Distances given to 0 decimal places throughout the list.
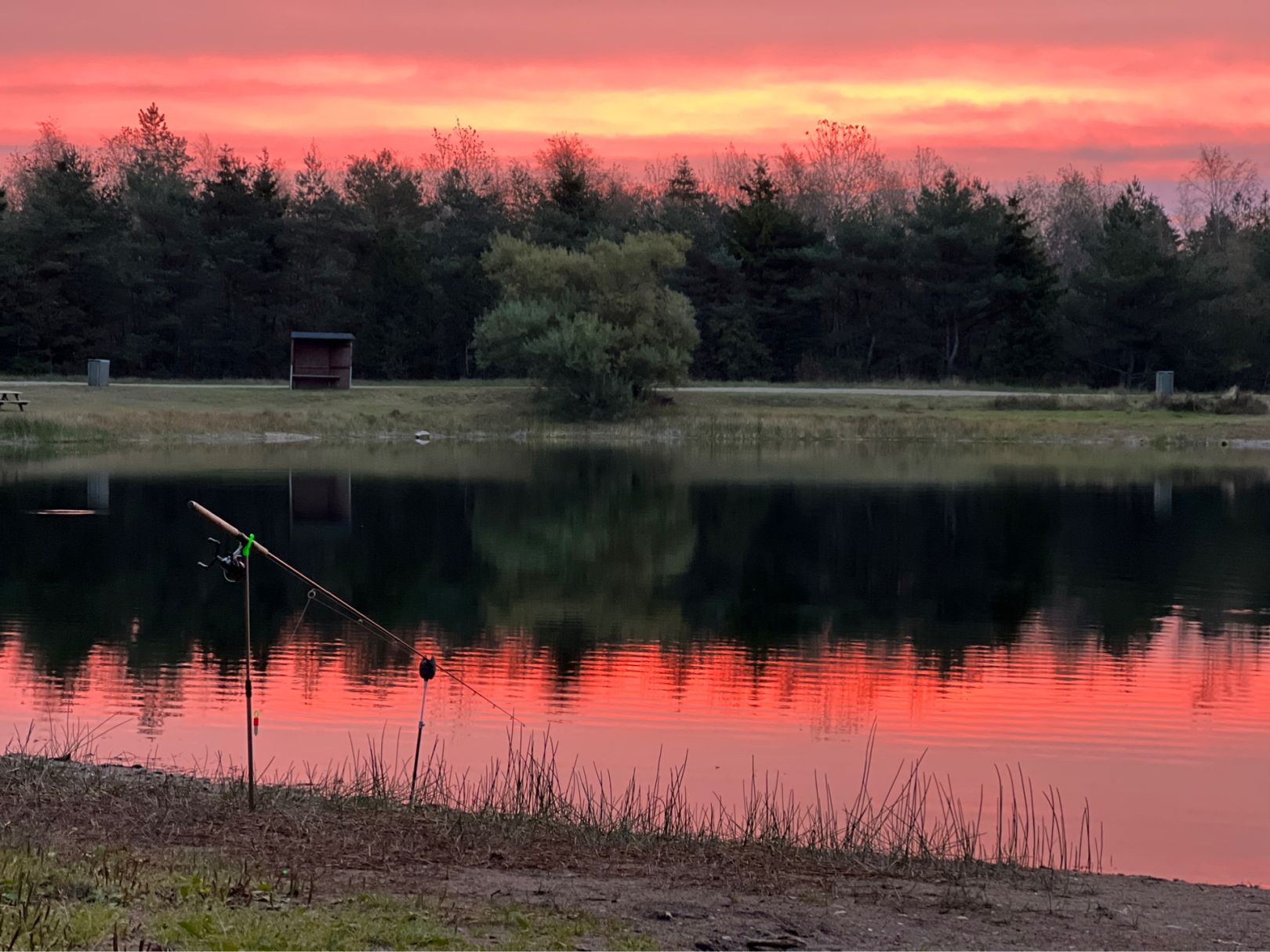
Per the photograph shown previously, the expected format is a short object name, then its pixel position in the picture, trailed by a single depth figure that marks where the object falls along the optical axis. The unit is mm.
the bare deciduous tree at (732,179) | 111500
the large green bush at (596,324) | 62125
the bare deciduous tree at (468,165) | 108938
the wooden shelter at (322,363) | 65750
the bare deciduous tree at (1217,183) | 131750
